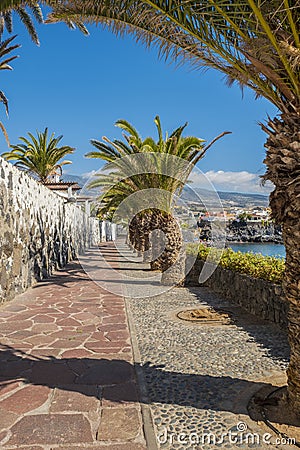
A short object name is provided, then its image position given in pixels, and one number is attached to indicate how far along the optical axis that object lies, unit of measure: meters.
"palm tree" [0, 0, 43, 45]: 16.75
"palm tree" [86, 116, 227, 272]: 11.66
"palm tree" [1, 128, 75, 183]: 23.36
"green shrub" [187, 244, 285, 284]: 6.88
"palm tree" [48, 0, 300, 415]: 3.05
